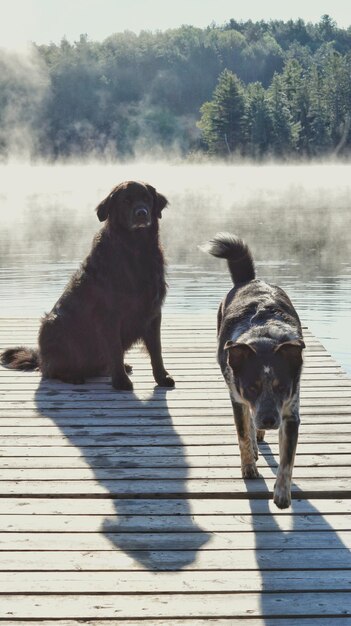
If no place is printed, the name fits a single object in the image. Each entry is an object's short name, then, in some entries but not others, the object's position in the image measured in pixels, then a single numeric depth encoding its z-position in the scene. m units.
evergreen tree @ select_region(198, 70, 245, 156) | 98.31
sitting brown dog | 6.02
